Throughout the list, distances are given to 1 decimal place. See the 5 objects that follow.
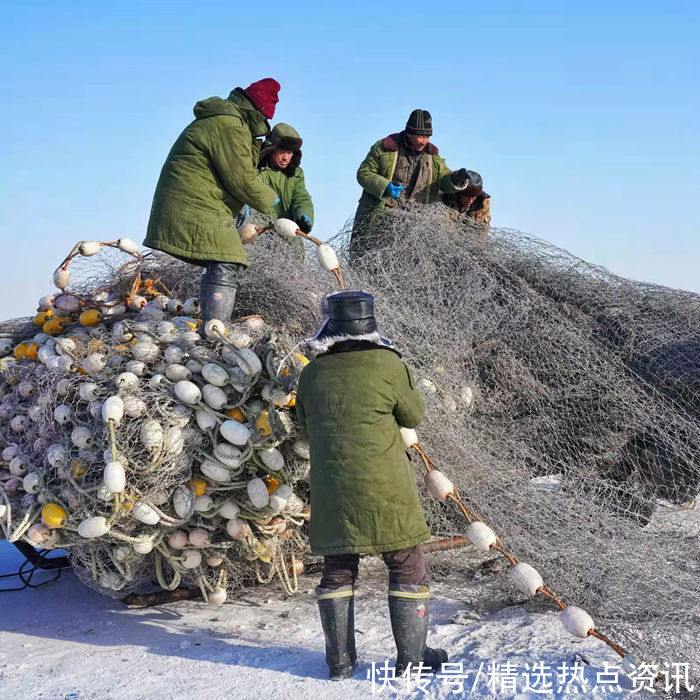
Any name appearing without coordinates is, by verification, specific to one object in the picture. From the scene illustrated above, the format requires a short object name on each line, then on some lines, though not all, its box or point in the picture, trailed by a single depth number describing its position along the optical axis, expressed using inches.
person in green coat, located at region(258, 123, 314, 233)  263.1
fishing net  153.1
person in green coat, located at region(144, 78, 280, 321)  175.2
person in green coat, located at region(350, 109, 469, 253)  257.9
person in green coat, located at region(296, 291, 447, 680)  137.0
